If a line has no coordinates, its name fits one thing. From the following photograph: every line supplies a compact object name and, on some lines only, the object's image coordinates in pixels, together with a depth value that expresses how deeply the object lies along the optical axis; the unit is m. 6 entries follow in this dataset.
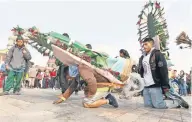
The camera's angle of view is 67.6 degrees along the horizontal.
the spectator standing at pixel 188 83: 8.08
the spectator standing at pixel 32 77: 9.16
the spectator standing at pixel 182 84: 7.49
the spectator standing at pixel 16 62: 3.74
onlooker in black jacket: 2.85
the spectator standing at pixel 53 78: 8.54
